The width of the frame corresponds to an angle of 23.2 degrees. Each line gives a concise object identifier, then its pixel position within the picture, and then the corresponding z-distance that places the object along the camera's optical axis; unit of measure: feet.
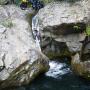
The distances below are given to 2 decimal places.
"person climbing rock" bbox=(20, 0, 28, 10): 37.56
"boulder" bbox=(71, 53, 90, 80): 30.69
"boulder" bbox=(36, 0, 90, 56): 33.04
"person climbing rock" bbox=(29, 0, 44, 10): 37.02
